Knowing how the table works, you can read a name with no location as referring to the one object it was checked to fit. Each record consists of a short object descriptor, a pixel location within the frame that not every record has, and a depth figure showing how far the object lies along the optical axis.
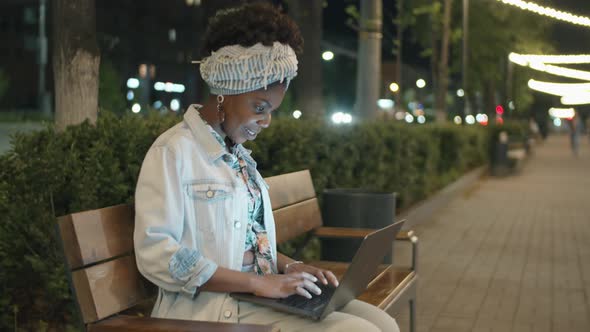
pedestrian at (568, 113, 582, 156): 39.75
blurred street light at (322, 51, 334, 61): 25.86
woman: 3.13
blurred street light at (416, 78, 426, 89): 52.55
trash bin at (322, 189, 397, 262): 6.86
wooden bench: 3.09
